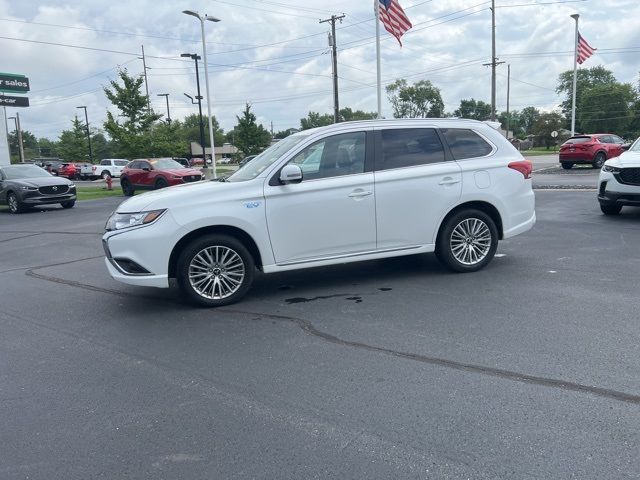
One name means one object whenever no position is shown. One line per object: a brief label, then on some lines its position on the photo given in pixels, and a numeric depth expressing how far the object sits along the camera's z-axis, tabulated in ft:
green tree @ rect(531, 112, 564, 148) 273.95
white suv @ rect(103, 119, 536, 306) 19.07
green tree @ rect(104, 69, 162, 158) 103.91
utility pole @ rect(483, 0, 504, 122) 134.41
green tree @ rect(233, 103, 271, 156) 164.04
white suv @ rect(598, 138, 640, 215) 33.01
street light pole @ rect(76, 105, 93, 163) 238.48
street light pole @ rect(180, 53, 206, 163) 123.30
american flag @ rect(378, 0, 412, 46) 68.54
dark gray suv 60.39
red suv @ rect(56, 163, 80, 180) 161.79
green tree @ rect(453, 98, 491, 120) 371.97
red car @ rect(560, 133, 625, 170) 82.42
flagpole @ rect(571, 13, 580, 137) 111.49
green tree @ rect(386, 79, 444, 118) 311.47
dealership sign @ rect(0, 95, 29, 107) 108.27
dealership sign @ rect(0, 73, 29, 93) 110.83
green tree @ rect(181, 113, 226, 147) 413.08
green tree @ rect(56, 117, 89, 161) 236.02
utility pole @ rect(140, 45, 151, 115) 112.27
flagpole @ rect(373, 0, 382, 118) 76.28
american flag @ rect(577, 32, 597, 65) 105.50
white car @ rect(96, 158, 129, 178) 160.56
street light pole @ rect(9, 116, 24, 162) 170.40
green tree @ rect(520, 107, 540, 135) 458.50
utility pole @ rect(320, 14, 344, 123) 124.77
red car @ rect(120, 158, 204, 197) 74.28
